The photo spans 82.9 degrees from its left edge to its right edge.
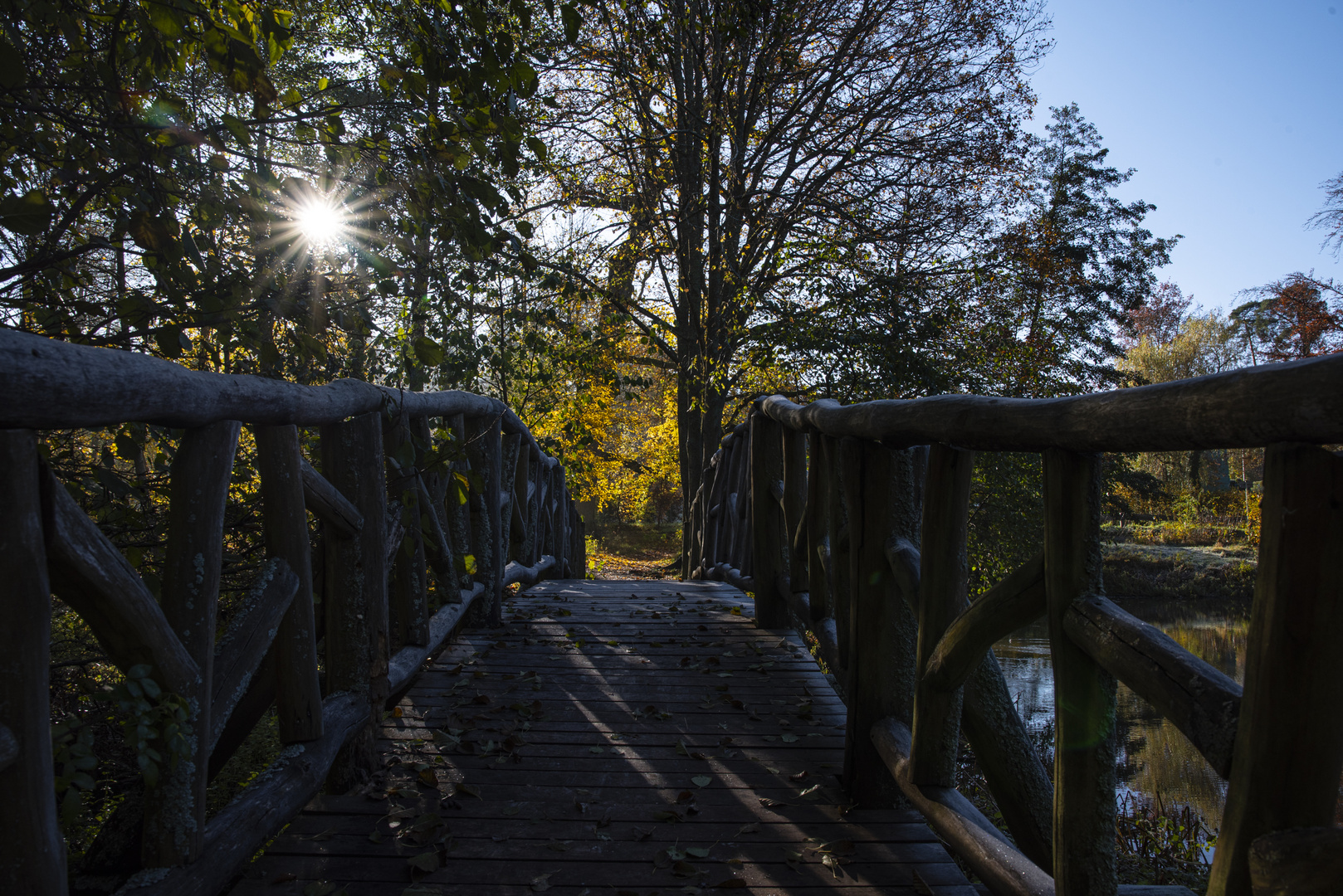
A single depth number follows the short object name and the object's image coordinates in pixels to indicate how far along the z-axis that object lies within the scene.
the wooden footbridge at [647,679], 0.88
